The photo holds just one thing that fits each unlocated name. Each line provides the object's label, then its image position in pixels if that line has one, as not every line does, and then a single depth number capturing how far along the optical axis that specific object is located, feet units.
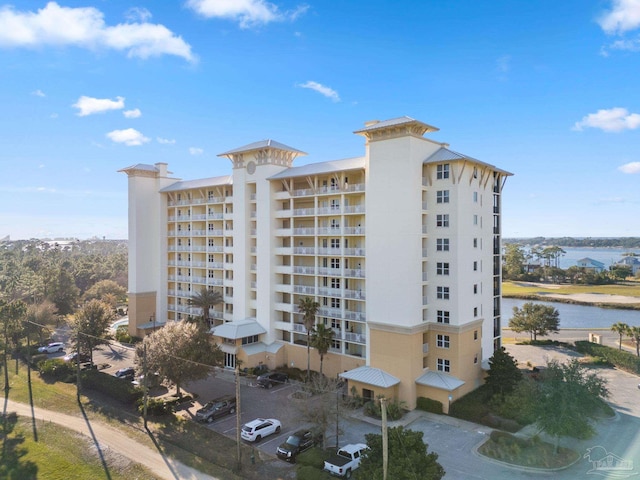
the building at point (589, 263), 555.69
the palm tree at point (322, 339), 123.44
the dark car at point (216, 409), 105.29
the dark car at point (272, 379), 130.41
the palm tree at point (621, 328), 167.94
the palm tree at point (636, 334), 160.45
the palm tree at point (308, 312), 130.00
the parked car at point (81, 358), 154.06
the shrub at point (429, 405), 110.42
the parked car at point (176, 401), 112.57
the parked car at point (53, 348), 175.28
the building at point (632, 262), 532.32
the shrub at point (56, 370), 142.51
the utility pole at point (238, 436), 80.79
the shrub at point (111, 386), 119.34
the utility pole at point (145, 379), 102.27
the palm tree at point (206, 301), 161.48
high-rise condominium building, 115.85
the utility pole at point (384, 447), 64.02
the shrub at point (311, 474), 75.67
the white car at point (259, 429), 94.48
